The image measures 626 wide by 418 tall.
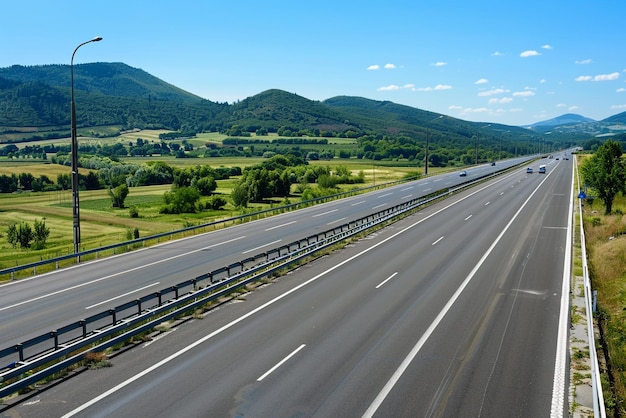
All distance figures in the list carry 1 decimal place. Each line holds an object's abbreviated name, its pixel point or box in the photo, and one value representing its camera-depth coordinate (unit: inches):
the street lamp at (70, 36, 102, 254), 1083.9
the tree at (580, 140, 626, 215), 1985.7
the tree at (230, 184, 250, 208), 3061.0
